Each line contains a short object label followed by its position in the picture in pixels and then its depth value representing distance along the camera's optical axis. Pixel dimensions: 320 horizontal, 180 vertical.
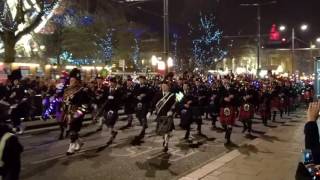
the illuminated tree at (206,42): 45.75
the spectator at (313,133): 4.02
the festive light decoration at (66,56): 43.14
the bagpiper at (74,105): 11.65
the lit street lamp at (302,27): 43.15
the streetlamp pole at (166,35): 23.33
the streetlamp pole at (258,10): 36.47
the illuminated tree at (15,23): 24.14
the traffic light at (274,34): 27.94
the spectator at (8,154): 5.03
